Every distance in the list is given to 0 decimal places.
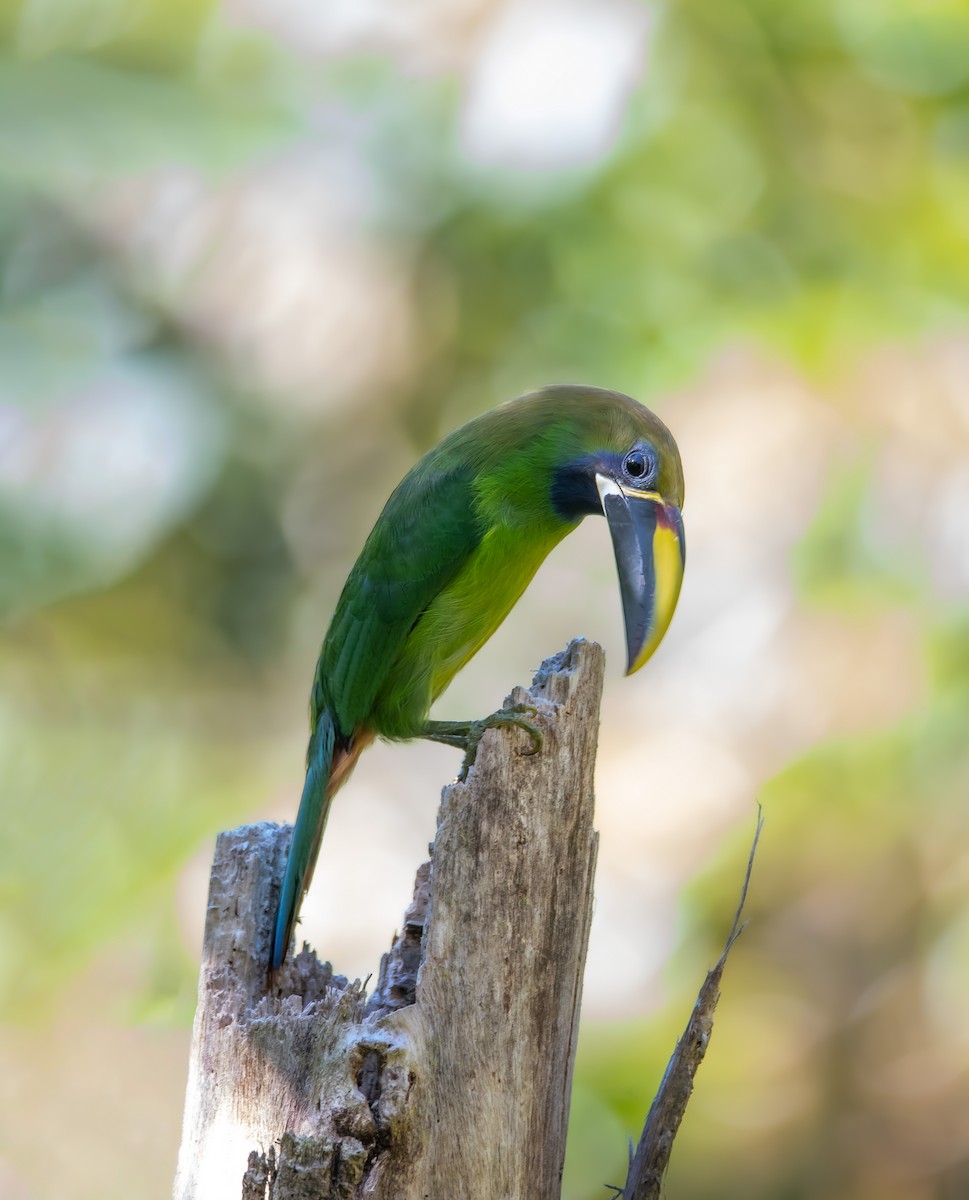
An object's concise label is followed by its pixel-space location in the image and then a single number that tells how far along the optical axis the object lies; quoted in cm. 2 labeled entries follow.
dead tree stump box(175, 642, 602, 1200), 472
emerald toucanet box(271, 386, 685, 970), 602
